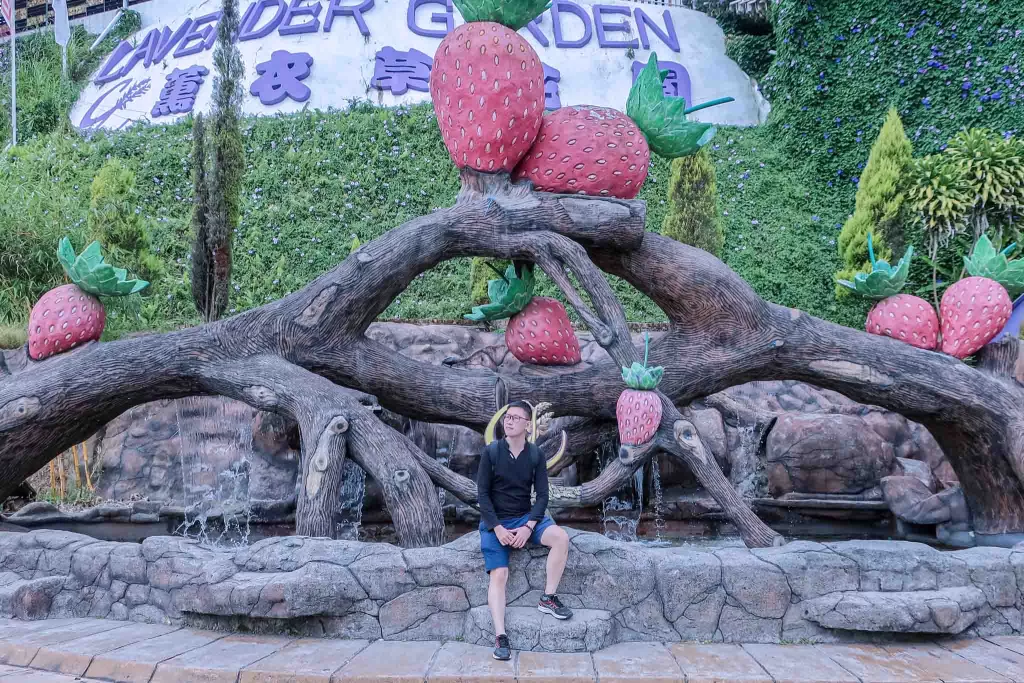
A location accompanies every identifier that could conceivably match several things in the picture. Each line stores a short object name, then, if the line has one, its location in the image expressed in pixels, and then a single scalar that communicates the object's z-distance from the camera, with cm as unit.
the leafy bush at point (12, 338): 753
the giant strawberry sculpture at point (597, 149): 504
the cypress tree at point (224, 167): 827
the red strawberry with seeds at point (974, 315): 515
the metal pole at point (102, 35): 1568
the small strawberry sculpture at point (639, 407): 449
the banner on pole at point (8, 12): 1317
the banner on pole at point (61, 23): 1422
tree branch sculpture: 450
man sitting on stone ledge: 342
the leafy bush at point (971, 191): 900
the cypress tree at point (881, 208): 949
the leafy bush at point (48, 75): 1441
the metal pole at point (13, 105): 1264
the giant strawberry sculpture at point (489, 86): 477
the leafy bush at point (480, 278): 933
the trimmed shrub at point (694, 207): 966
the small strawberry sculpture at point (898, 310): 526
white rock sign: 1257
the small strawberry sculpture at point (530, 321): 538
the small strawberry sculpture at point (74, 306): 479
